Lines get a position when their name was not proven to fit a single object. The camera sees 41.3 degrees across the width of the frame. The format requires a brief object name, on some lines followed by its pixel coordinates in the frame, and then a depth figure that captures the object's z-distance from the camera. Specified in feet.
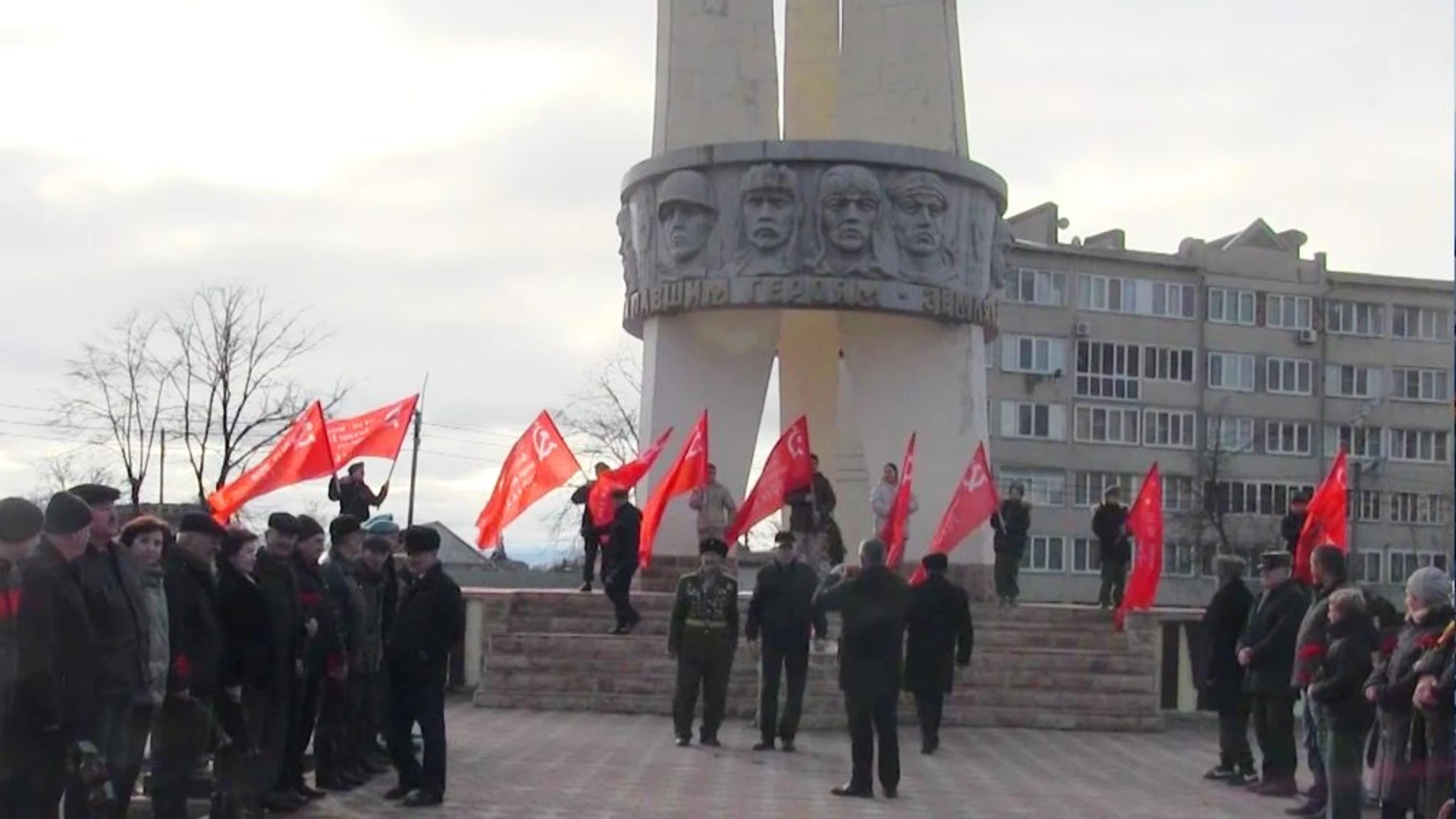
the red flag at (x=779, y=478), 65.77
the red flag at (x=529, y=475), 63.98
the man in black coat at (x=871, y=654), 40.68
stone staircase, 61.05
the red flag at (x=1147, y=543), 60.49
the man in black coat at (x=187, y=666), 31.81
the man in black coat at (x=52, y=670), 26.50
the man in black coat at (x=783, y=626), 49.88
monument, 75.87
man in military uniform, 49.93
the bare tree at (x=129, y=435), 124.36
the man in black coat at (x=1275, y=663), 42.75
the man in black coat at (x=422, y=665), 37.88
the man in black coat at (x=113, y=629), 28.73
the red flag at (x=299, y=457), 51.70
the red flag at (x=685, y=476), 66.18
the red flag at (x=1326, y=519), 49.24
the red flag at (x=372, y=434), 54.29
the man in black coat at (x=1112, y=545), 72.64
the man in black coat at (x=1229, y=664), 45.98
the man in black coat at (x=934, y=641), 51.72
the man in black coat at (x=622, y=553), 64.03
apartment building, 205.98
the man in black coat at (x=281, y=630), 34.42
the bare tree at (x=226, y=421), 122.01
